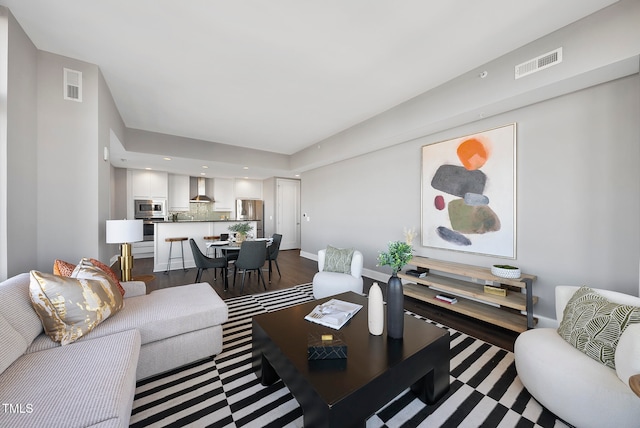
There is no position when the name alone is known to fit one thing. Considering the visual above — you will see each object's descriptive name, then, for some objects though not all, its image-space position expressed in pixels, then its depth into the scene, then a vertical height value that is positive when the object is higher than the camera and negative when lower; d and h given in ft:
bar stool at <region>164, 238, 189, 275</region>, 16.93 -2.16
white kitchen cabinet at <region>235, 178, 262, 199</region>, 27.27 +2.95
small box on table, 4.52 -2.63
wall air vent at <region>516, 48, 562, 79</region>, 7.10 +4.75
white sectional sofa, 3.26 -2.66
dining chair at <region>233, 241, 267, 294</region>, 12.43 -2.19
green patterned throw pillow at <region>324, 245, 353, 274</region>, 11.14 -2.23
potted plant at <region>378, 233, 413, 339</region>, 5.31 -1.79
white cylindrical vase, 5.37 -2.23
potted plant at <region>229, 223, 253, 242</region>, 15.35 -1.08
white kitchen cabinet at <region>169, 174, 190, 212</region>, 24.20 +2.19
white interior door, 25.81 +0.20
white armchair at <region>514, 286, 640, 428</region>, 3.99 -3.12
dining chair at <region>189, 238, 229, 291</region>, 12.71 -2.61
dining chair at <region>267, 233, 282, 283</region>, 14.90 -2.23
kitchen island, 16.94 -1.62
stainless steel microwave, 21.99 +0.51
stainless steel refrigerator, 27.17 +0.25
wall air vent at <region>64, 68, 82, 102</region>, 8.21 +4.51
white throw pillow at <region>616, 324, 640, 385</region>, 3.90 -2.36
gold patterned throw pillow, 4.87 -1.97
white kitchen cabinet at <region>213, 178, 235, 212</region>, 26.43 +2.21
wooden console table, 7.97 -3.03
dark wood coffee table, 3.81 -2.85
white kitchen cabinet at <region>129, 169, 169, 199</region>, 21.95 +2.81
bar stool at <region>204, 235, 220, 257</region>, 18.37 -1.90
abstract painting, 9.28 +0.93
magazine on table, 5.98 -2.70
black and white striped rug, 4.87 -4.25
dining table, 14.12 -1.98
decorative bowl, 8.20 -2.03
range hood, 25.10 +2.45
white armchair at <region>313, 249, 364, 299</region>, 10.30 -2.99
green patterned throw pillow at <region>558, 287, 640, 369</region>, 4.48 -2.24
